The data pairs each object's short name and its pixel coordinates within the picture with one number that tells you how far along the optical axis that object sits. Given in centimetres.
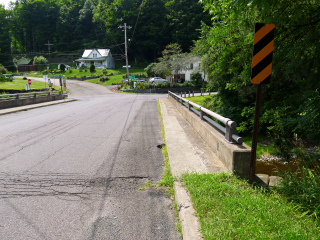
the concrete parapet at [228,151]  420
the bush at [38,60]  8206
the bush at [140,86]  4333
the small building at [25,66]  8469
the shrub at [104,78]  5819
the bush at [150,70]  5623
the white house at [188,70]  4538
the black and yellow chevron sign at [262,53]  364
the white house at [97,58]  8099
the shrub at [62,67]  7444
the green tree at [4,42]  7475
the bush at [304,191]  332
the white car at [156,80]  4854
